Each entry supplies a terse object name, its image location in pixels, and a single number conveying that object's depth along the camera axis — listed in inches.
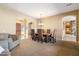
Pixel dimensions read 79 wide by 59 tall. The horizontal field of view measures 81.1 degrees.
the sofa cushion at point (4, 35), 47.6
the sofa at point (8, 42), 46.9
